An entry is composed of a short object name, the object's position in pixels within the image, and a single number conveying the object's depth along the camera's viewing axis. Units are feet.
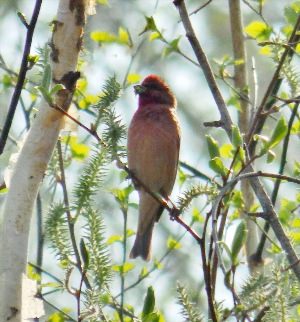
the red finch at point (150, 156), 41.45
